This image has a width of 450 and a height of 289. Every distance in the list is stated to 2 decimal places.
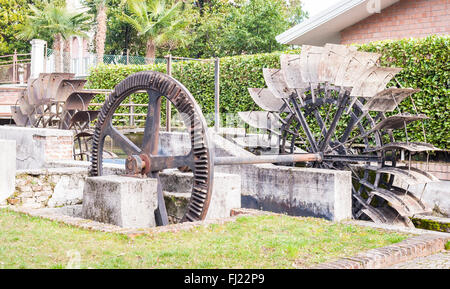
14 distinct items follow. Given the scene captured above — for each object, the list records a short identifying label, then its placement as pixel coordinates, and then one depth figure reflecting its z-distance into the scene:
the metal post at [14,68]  26.31
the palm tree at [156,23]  28.22
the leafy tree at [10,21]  35.78
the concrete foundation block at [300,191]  7.79
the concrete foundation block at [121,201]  6.57
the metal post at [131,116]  17.71
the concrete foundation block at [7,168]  8.29
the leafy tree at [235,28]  27.42
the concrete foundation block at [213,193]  7.32
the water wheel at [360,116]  9.03
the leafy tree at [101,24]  29.88
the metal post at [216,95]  12.11
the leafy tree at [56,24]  31.06
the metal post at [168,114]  12.12
